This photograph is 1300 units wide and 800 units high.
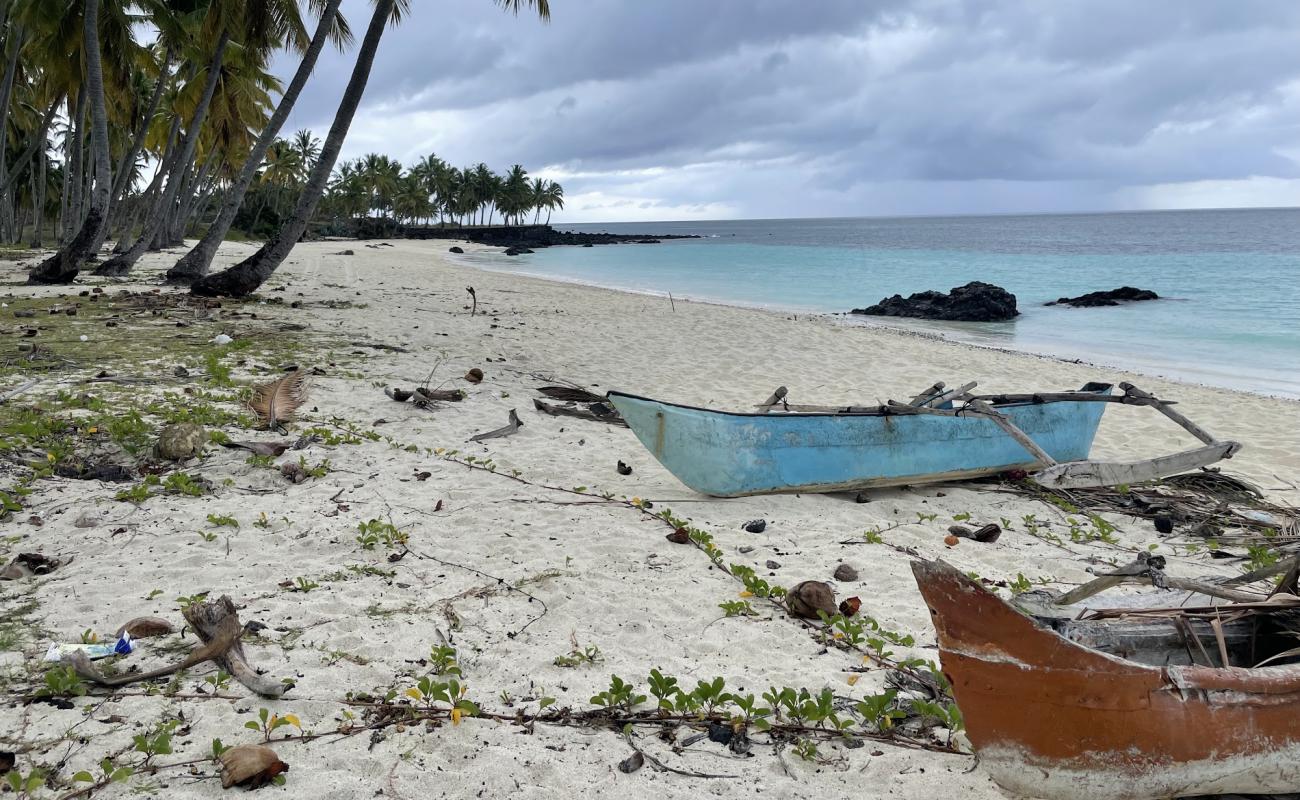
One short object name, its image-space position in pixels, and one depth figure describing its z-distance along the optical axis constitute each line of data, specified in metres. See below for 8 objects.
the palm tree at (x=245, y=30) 14.59
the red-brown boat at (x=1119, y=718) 2.19
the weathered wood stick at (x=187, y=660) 2.71
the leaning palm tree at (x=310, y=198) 12.24
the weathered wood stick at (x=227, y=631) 2.76
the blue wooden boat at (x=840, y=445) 5.30
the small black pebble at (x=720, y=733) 2.71
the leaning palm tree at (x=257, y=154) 13.07
